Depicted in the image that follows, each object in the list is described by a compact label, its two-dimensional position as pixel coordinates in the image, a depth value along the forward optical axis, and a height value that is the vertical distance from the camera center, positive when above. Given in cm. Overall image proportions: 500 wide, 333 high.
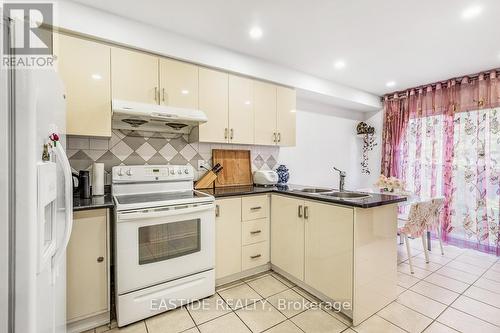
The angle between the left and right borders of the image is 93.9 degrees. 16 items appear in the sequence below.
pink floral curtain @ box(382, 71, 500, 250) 305 +21
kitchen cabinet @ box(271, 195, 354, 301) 175 -69
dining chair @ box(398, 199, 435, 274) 257 -63
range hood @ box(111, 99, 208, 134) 188 +43
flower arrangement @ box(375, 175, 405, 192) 295 -26
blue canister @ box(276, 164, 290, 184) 319 -13
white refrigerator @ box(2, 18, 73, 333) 72 -10
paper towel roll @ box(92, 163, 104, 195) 196 -11
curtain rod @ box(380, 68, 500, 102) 304 +120
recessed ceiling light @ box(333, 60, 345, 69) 286 +126
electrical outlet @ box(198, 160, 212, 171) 272 +0
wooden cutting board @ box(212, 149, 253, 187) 282 -3
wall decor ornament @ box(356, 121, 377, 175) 430 +47
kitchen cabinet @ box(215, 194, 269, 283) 221 -70
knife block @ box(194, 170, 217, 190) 258 -18
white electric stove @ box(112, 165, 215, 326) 167 -63
